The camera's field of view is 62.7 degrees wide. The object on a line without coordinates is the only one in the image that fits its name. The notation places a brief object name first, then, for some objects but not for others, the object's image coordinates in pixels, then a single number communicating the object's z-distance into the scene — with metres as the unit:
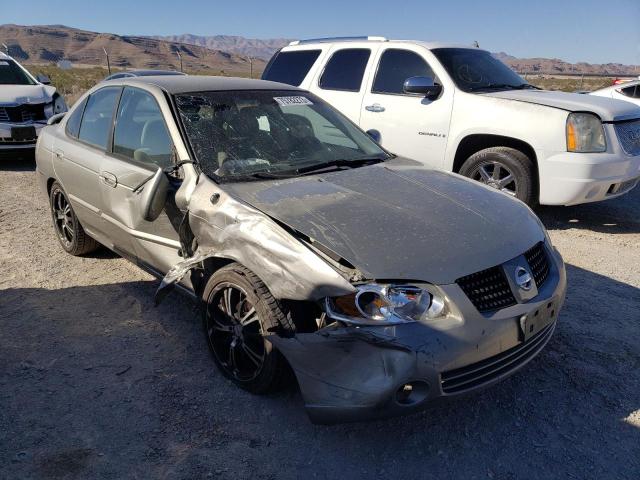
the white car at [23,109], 8.86
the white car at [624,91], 12.52
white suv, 5.36
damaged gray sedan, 2.28
